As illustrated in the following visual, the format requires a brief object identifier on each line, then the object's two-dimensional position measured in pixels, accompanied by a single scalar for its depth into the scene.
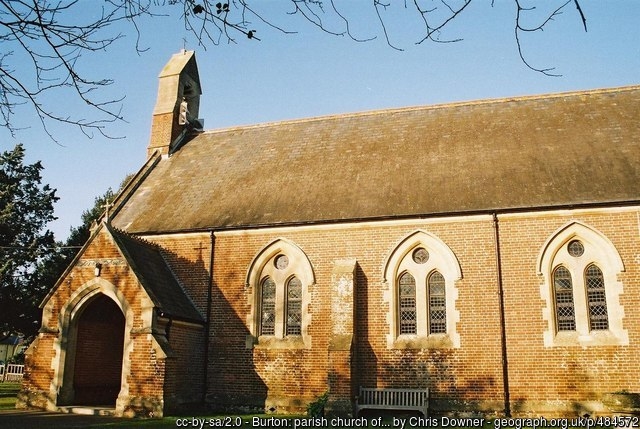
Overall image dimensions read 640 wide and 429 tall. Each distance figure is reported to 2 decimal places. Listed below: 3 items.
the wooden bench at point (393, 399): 15.05
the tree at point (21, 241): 27.44
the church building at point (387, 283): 15.02
